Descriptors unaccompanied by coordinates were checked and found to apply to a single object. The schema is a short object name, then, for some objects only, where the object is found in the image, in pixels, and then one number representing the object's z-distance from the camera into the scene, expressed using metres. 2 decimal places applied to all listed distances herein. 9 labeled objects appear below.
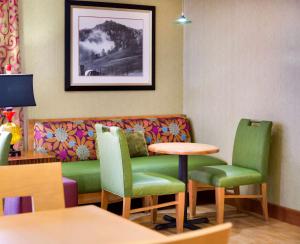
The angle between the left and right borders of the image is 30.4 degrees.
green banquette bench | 5.16
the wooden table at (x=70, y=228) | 1.80
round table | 4.73
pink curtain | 5.39
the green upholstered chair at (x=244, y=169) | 4.97
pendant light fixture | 5.34
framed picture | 5.78
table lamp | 4.80
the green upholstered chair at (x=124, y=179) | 4.45
